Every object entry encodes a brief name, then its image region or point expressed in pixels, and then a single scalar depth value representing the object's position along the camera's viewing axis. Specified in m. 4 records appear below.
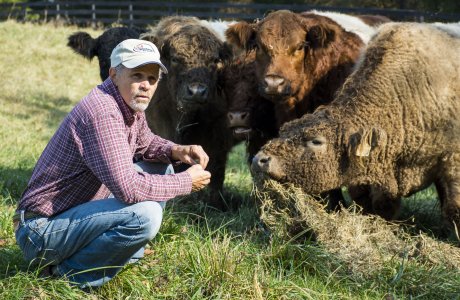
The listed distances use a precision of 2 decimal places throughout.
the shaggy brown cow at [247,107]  7.54
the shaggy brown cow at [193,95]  7.84
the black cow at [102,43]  9.54
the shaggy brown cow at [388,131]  6.06
